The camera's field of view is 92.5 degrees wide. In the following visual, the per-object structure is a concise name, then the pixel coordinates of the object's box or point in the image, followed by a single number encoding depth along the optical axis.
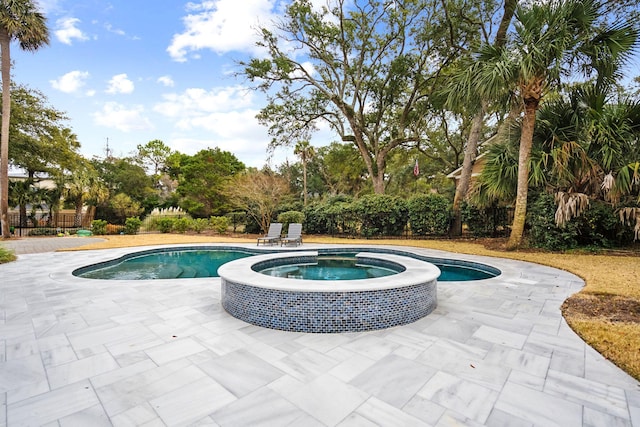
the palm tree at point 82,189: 16.41
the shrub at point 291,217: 14.51
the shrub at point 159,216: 17.14
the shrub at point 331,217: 13.92
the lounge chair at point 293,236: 11.20
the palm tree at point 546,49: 7.44
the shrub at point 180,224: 16.75
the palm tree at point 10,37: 11.84
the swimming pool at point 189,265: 7.33
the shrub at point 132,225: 15.79
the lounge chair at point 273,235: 11.41
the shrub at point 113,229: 16.22
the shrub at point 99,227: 15.33
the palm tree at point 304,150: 24.03
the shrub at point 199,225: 16.91
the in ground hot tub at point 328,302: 3.57
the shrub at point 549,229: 8.84
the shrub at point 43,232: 14.73
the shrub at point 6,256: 7.84
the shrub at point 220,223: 15.97
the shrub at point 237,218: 16.02
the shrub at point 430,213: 12.52
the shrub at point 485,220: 12.12
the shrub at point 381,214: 13.00
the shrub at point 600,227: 8.58
